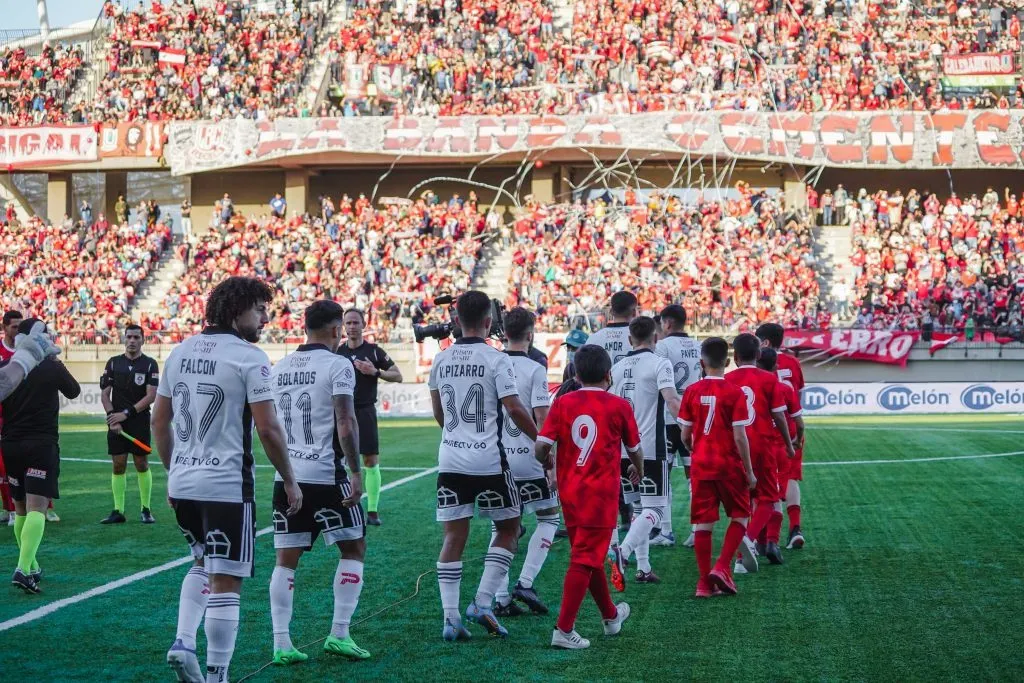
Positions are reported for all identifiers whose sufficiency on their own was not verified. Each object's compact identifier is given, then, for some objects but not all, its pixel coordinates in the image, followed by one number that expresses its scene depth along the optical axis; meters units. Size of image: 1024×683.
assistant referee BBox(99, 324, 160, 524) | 13.11
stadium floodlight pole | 47.53
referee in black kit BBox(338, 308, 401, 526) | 12.35
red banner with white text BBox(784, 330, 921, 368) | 31.84
